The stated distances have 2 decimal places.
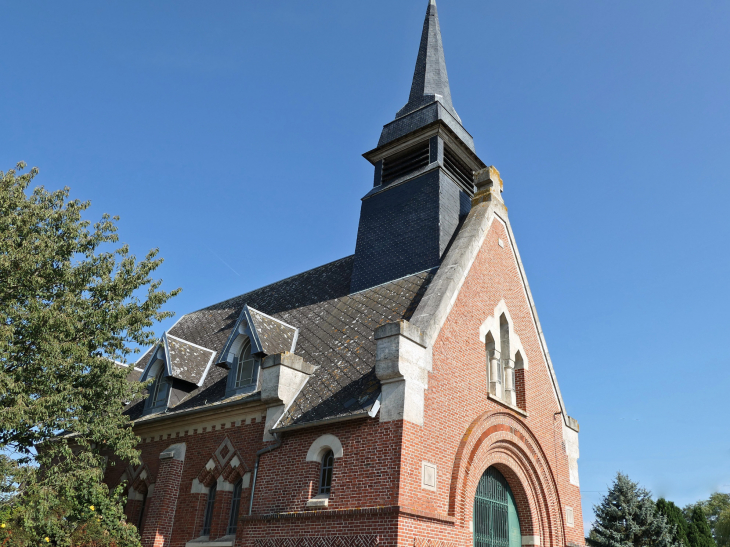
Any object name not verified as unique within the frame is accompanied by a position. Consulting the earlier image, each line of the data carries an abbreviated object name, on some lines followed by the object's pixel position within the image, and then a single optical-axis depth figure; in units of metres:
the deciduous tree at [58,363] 11.84
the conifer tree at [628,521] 19.99
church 10.77
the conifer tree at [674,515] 23.98
